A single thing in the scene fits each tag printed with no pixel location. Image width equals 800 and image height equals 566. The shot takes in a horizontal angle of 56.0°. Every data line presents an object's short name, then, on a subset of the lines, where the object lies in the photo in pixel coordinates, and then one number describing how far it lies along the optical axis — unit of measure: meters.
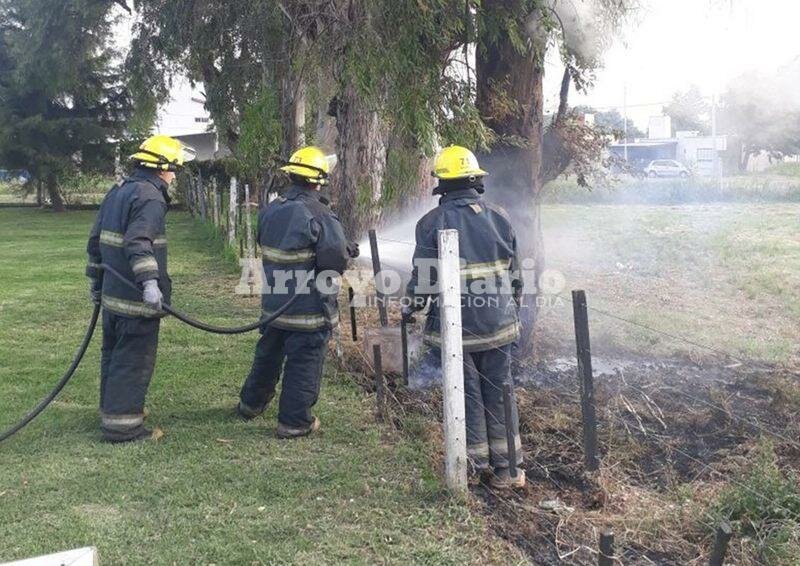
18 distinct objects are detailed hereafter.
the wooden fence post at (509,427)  3.95
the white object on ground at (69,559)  2.51
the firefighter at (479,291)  4.19
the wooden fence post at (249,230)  10.95
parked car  32.29
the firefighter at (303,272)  4.72
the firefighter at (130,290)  4.53
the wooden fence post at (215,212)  15.45
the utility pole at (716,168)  24.38
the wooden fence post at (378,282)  6.21
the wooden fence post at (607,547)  2.43
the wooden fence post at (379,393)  5.01
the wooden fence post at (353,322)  6.36
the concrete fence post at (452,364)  3.69
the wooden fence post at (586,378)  3.99
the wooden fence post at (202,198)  19.53
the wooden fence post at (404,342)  5.11
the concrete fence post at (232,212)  12.02
